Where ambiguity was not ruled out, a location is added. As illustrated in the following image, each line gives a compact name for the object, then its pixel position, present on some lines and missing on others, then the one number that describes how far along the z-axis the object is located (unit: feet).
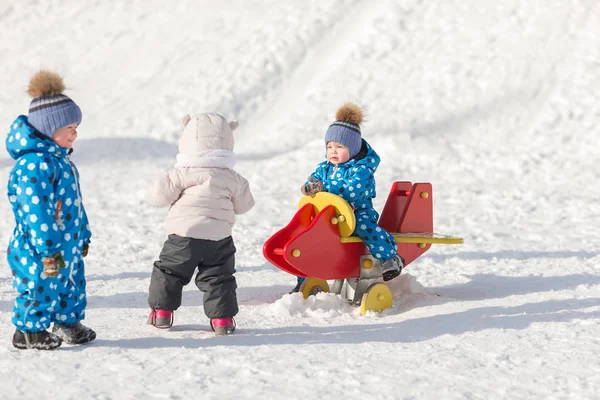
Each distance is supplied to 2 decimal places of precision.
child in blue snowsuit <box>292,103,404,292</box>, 35.78
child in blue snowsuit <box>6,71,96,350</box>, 26.68
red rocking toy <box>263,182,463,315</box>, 35.40
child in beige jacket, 31.09
